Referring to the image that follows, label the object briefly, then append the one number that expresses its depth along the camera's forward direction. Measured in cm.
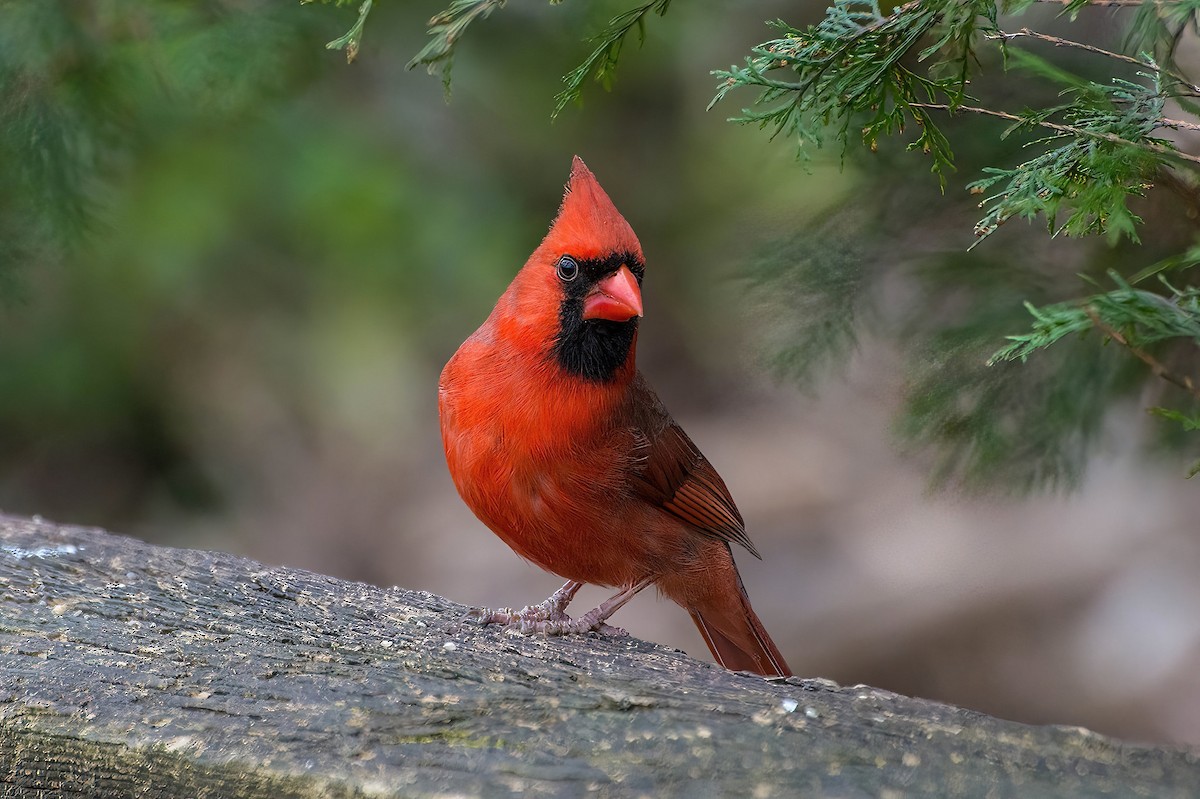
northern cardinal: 592
